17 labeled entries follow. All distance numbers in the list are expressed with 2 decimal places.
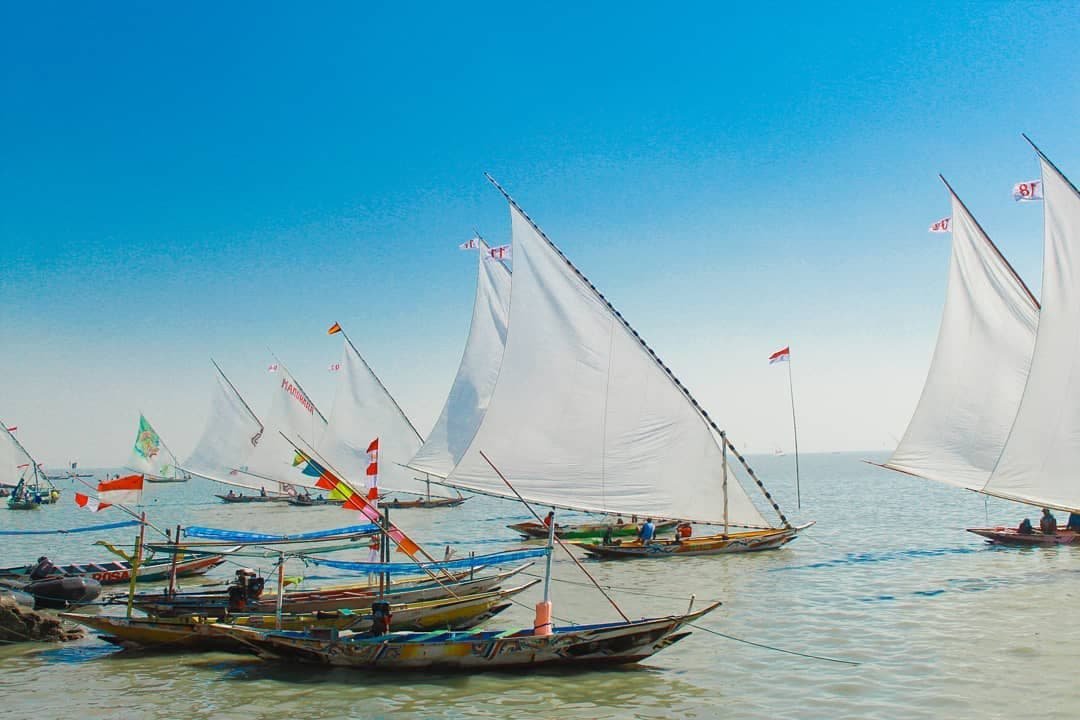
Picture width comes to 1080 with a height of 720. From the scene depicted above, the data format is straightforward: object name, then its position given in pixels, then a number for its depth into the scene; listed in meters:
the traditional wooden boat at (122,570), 31.94
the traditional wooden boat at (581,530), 43.12
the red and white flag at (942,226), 39.41
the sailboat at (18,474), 84.31
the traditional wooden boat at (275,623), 21.16
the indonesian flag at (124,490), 22.64
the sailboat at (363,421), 61.59
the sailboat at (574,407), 31.56
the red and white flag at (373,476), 24.64
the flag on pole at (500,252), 43.71
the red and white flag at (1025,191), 34.75
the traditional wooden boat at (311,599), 23.19
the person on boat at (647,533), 37.47
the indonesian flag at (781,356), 47.06
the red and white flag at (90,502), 23.02
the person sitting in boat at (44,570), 30.44
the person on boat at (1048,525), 37.00
